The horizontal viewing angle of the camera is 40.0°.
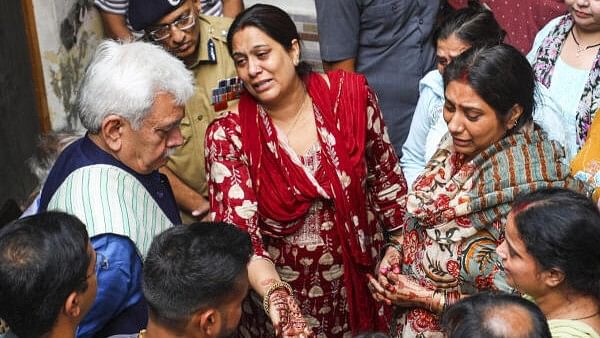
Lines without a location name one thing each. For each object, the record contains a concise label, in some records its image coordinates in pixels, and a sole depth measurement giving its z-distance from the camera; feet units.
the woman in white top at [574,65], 11.10
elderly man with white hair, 8.54
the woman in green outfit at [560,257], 7.56
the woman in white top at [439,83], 11.80
